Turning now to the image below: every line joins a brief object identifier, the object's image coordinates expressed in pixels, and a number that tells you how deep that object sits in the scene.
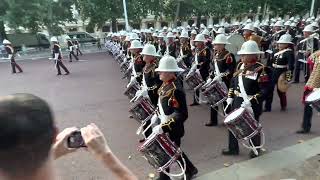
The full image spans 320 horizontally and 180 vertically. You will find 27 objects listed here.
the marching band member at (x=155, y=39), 16.59
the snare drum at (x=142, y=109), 6.79
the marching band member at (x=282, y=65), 9.10
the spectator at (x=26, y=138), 1.38
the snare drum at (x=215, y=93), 7.29
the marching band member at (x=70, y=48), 24.76
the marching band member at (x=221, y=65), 8.14
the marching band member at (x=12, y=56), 20.12
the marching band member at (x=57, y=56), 18.02
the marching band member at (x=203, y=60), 9.95
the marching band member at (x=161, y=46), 14.92
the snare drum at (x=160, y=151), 4.98
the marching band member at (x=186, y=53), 12.09
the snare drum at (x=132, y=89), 8.43
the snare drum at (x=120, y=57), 16.62
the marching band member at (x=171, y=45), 14.47
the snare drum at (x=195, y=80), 9.28
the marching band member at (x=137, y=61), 9.17
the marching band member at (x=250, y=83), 6.10
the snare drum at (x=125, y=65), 13.46
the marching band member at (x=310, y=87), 6.42
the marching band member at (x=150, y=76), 7.54
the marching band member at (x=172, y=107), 5.39
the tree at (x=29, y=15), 30.73
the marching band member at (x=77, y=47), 28.54
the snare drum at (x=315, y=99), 5.95
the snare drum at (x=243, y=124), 5.63
